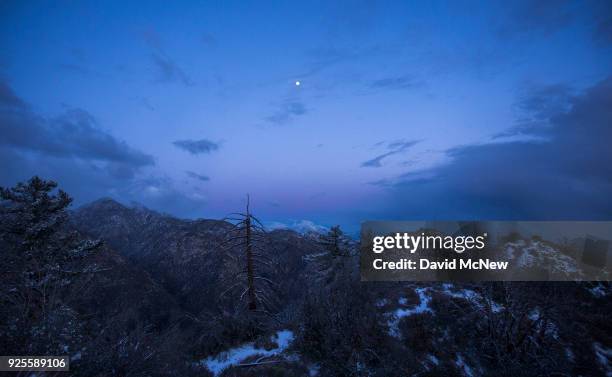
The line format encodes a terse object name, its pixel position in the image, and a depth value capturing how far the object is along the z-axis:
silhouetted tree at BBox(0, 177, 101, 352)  15.12
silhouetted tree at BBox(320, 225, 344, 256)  27.42
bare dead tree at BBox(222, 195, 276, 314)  12.67
